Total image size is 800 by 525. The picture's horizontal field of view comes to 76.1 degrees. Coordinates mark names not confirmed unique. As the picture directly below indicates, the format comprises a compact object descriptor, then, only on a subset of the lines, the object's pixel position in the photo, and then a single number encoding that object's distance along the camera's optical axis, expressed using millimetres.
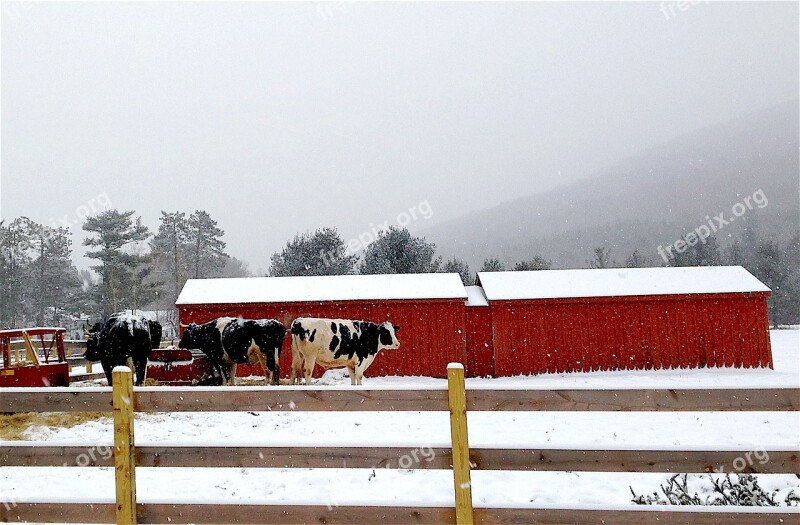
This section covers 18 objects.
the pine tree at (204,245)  62406
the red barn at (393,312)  17641
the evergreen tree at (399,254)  36188
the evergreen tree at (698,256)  54844
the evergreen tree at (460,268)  40531
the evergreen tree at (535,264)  44866
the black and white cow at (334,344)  13508
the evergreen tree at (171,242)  62312
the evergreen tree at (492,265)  42500
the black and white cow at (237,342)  12625
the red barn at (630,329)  18000
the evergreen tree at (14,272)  46500
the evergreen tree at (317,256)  37594
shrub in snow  4785
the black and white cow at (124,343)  11211
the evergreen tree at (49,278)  46625
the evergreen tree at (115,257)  43875
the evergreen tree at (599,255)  58688
